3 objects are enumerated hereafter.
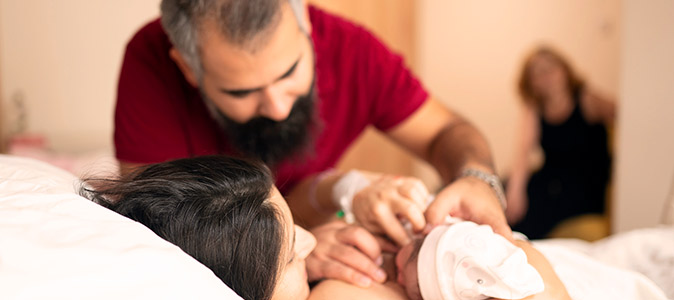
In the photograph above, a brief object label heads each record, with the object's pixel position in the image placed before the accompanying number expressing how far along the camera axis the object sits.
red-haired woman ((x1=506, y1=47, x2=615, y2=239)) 3.20
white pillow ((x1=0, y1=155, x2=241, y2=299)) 0.60
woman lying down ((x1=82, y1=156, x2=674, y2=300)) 0.80
